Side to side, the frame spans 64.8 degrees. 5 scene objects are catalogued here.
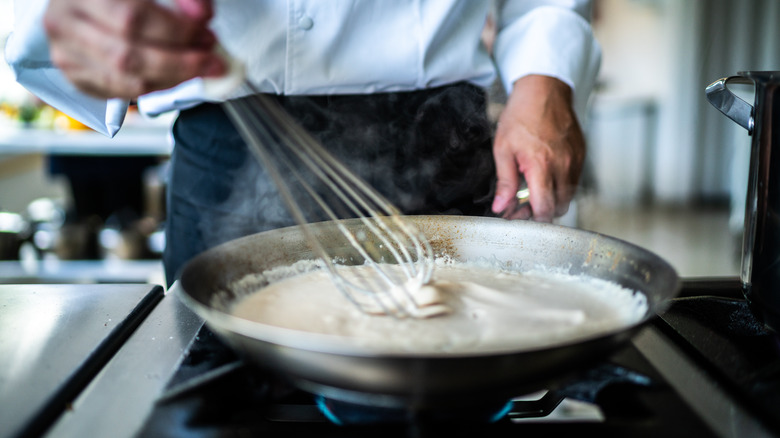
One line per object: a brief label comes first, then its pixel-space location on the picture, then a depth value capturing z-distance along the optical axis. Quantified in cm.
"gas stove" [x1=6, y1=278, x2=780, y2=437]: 46
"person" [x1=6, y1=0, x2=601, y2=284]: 86
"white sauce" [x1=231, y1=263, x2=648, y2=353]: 55
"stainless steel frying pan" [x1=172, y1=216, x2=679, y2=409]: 40
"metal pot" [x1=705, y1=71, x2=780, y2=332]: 56
